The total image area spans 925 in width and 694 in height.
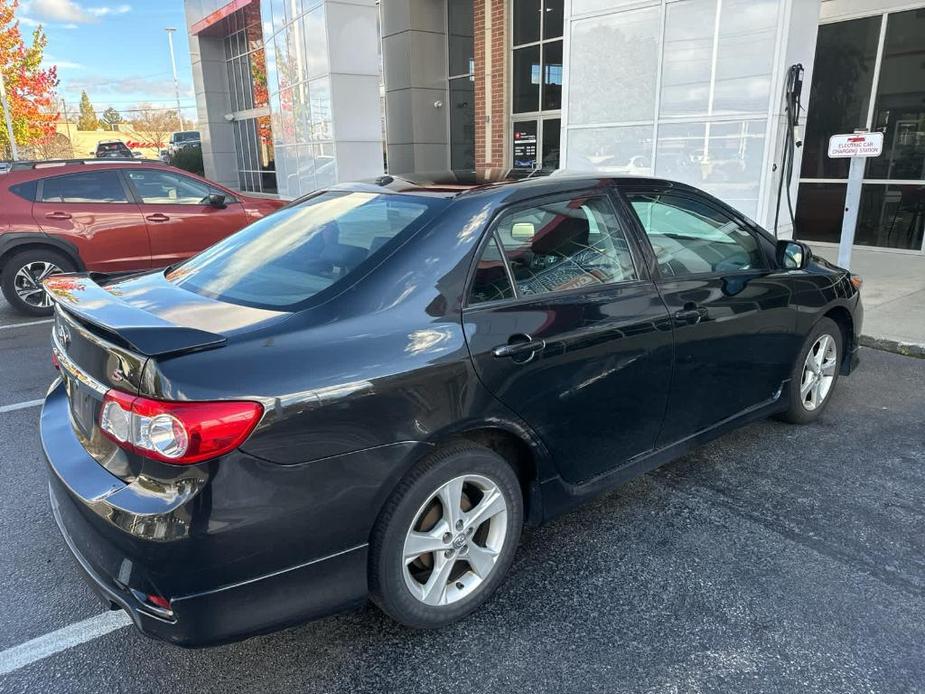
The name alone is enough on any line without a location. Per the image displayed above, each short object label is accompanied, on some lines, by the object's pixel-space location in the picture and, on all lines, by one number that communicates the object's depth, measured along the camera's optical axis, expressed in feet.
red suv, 24.52
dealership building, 26.00
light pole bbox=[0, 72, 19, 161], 69.46
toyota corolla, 6.46
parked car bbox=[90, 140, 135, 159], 107.68
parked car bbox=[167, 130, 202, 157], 120.78
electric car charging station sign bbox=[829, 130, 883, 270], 19.62
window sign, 44.62
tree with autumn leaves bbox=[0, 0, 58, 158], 76.43
